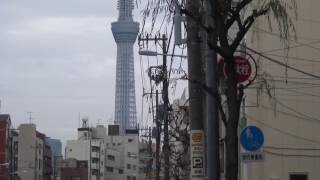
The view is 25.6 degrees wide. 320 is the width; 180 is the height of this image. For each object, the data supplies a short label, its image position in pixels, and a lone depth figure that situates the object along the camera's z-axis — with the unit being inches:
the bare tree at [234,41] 382.9
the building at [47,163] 5350.4
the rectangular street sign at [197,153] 541.3
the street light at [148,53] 1044.9
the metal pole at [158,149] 1678.9
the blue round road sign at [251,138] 515.5
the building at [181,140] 1235.2
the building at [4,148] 4163.4
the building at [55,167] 5767.2
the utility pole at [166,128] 1300.4
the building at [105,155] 5172.2
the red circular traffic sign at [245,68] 459.8
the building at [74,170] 4972.9
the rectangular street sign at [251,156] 543.2
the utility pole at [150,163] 2721.0
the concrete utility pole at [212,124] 465.4
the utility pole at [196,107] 540.7
